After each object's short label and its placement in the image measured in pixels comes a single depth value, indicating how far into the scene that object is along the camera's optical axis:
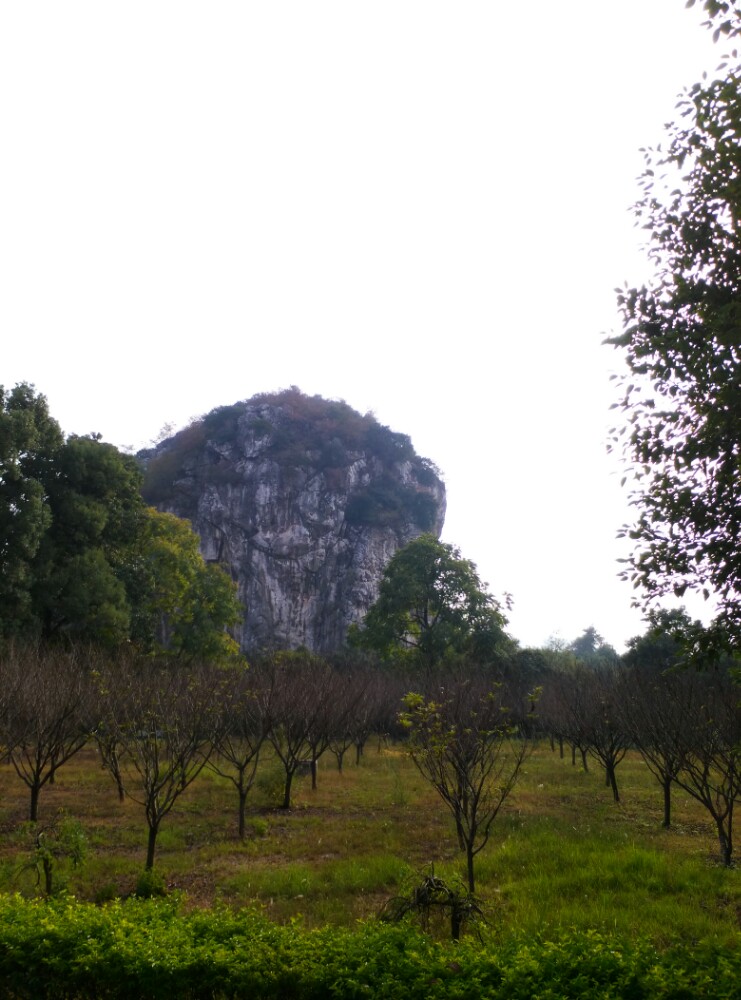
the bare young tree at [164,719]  10.41
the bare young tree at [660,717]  12.12
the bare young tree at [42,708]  13.52
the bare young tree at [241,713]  13.50
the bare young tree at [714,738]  10.76
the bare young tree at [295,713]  15.55
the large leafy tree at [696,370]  5.89
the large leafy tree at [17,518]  24.34
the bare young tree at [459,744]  8.38
